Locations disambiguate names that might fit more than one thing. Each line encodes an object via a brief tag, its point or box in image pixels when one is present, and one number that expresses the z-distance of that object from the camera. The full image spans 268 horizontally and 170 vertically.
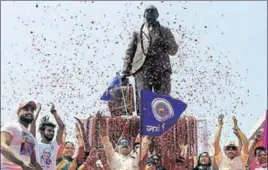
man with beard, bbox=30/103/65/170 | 6.02
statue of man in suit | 10.17
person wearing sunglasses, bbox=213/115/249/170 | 6.95
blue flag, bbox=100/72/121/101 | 10.86
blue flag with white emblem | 7.96
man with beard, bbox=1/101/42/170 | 4.79
